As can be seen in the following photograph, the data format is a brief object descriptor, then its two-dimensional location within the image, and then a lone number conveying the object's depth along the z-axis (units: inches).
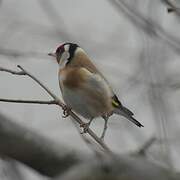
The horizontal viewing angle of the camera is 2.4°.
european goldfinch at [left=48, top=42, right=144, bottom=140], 172.3
